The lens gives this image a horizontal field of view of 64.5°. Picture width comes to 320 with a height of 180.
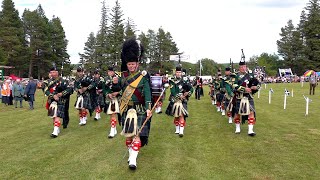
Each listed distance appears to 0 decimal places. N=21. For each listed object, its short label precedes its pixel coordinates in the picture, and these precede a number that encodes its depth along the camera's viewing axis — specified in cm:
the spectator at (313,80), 2117
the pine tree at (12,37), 4253
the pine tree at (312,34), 5327
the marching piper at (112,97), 792
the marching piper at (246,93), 759
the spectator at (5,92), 1649
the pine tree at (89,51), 5871
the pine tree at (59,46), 5152
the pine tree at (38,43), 4727
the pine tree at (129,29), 4995
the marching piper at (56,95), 780
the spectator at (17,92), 1564
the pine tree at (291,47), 5843
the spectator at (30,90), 1487
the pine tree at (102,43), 4917
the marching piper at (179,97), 772
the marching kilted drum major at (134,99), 523
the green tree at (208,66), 9318
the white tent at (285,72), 5089
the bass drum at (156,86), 607
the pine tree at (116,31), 4677
